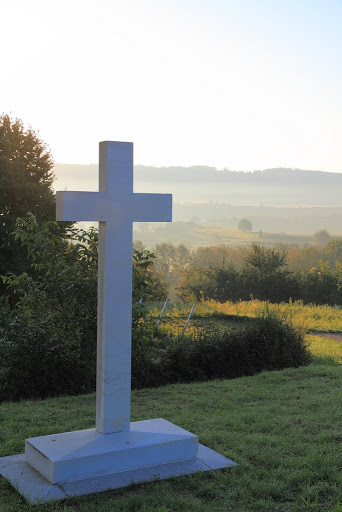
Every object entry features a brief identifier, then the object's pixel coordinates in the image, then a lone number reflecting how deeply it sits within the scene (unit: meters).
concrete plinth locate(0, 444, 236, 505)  4.30
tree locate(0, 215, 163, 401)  8.88
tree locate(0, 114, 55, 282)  21.58
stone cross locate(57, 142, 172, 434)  4.86
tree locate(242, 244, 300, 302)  31.39
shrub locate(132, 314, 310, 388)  10.23
